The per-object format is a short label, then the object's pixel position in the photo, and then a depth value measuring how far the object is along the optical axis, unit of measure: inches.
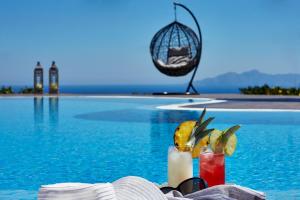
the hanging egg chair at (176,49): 953.5
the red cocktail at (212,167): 90.9
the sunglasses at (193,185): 87.4
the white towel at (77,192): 63.2
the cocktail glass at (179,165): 89.0
